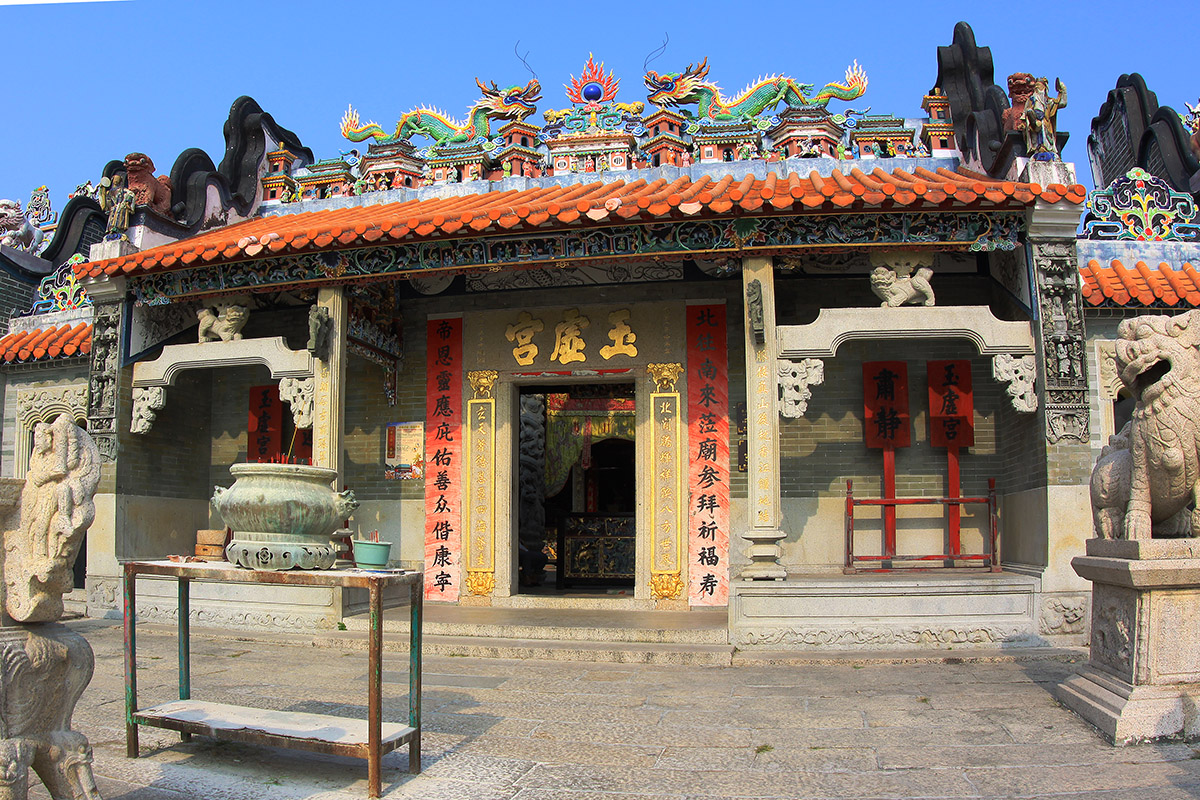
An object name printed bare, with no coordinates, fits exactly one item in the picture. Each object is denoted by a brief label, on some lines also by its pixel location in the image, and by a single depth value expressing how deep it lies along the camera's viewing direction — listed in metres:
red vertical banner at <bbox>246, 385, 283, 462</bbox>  9.48
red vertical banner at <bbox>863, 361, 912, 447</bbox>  8.26
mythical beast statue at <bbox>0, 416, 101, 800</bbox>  2.79
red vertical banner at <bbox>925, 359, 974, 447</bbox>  8.14
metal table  3.51
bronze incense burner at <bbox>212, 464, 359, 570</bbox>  3.83
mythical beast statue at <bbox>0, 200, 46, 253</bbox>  10.05
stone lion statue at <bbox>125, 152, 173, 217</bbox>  9.23
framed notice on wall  9.05
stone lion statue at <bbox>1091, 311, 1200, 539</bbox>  4.21
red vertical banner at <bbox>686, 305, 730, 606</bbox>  8.24
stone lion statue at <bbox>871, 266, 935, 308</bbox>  7.03
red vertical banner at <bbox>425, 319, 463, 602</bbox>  8.78
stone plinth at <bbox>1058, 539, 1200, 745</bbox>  4.05
